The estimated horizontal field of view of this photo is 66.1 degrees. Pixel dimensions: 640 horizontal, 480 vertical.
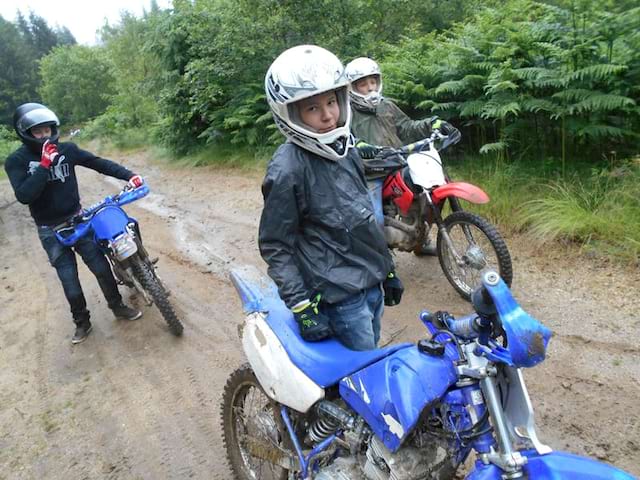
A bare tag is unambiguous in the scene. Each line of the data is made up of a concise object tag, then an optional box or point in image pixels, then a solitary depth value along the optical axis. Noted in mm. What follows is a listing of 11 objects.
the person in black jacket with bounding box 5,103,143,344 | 4379
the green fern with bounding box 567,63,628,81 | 4633
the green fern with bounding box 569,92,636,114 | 4691
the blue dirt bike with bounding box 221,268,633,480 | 1484
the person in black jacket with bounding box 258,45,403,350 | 2225
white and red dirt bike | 4188
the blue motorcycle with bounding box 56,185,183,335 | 4633
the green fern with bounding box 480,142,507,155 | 5727
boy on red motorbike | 4883
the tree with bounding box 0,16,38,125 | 55531
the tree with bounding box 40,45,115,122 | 41625
